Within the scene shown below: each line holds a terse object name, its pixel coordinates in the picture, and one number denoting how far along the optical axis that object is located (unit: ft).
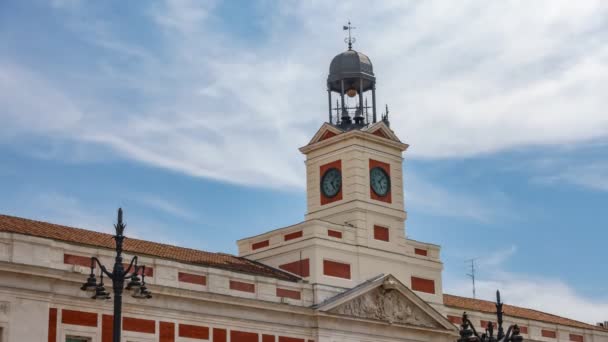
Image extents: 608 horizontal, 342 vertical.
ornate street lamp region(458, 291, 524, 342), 106.73
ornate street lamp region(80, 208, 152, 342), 102.09
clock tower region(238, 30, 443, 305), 184.96
